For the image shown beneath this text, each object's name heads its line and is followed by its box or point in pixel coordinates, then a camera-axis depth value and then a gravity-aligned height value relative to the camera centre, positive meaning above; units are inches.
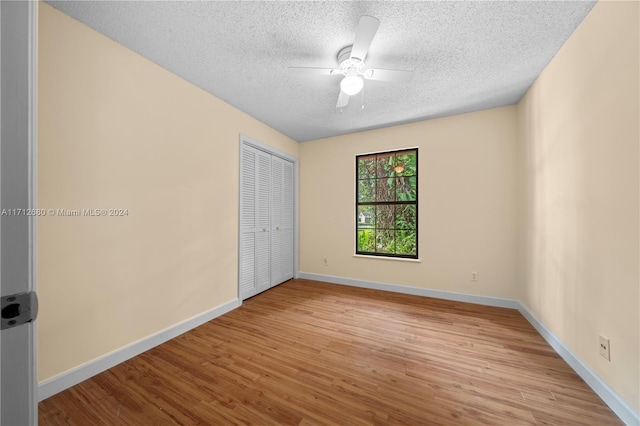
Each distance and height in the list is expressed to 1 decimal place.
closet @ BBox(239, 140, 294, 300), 127.6 -3.9
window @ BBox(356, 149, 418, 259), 140.7 +6.4
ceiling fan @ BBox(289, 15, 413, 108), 60.3 +48.8
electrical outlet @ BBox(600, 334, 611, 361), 58.3 -33.9
